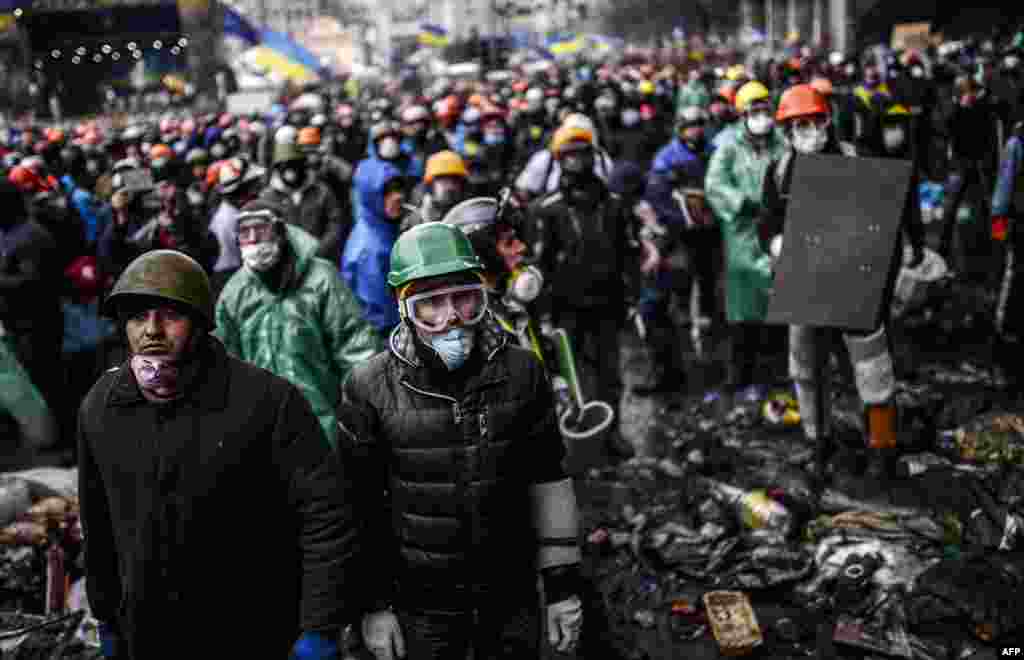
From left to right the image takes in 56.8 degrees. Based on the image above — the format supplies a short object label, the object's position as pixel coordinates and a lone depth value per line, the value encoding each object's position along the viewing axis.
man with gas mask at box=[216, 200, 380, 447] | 4.27
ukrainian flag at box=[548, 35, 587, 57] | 35.59
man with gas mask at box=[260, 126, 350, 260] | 7.75
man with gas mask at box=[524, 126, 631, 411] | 6.27
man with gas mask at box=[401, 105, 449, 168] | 11.15
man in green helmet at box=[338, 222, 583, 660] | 2.88
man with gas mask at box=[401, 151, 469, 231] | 5.79
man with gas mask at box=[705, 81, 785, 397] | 7.14
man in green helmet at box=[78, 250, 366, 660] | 2.56
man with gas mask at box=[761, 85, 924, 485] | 5.53
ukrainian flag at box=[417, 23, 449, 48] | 34.75
